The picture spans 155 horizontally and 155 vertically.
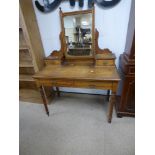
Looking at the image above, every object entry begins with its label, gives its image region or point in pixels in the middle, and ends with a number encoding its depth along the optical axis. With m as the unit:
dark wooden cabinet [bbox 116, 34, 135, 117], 1.35
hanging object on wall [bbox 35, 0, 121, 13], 1.51
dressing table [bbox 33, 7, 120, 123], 1.38
